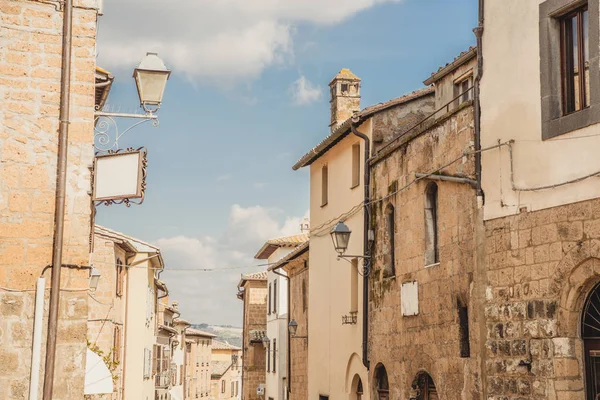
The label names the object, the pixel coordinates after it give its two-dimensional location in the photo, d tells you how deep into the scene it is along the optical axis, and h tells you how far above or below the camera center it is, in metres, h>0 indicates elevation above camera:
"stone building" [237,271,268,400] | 47.22 +0.94
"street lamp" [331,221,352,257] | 18.47 +2.30
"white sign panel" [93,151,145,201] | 10.67 +2.03
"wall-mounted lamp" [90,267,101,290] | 20.05 +1.57
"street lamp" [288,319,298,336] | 28.66 +0.79
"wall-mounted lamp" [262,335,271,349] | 40.94 +0.48
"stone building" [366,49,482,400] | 14.74 +1.87
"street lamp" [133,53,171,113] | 10.78 +3.16
